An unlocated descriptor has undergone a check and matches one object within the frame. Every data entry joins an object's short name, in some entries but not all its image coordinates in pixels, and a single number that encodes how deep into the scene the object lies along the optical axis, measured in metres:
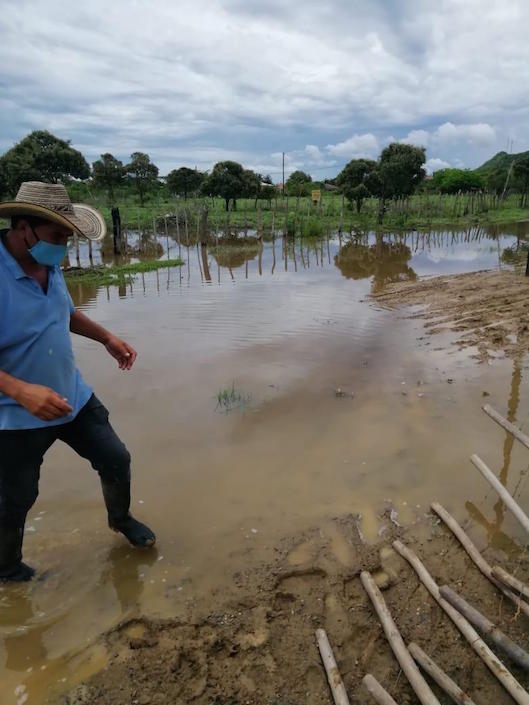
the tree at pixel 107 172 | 33.90
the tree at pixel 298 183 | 46.34
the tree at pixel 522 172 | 33.62
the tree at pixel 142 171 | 35.54
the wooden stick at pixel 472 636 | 1.92
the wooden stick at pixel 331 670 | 1.95
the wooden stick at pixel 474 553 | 2.38
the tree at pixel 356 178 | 28.33
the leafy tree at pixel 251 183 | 31.62
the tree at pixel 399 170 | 26.11
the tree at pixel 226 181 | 30.69
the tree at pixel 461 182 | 47.78
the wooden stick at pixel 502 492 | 2.74
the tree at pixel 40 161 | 27.12
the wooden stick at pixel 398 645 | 1.92
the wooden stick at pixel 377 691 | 1.88
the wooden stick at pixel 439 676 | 1.89
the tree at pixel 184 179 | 38.50
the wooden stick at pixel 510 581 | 2.38
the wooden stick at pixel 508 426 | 3.20
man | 2.09
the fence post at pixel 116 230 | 16.62
